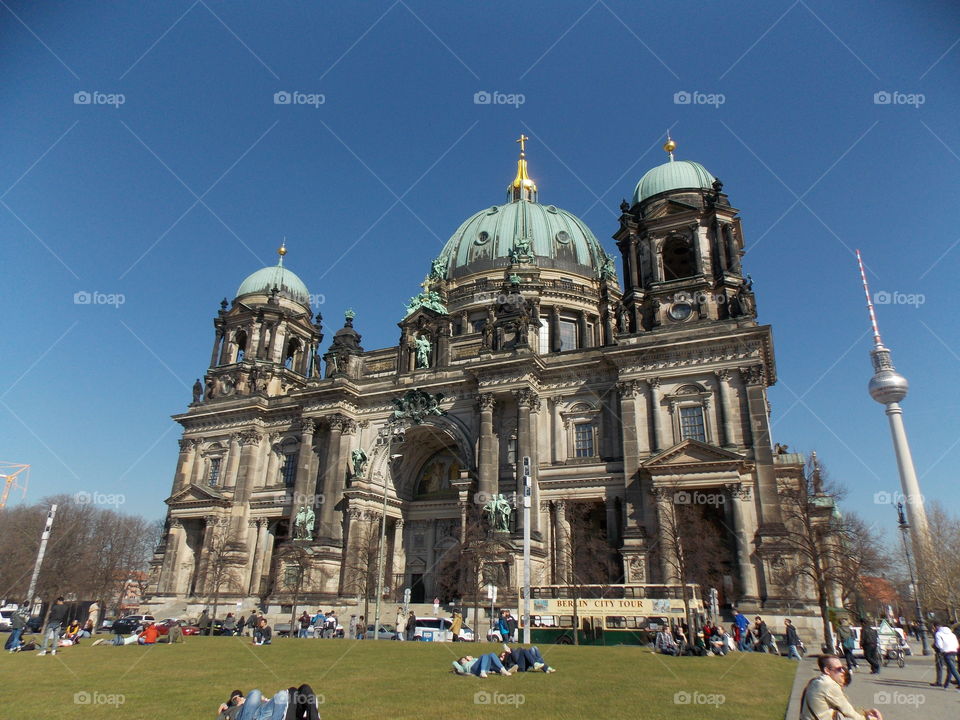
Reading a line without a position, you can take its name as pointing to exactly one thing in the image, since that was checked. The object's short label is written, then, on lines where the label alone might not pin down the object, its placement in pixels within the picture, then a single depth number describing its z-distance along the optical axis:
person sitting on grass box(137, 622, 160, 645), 26.33
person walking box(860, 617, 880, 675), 18.75
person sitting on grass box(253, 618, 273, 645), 26.75
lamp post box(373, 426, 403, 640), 48.40
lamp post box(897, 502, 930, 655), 31.91
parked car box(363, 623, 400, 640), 34.28
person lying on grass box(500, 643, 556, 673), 17.16
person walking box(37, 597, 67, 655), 20.94
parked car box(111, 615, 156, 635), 34.26
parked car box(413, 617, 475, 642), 30.93
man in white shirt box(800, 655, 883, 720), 7.55
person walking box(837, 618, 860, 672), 18.08
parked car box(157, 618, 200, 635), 31.50
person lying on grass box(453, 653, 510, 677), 16.41
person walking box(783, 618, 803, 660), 24.23
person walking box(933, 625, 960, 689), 15.84
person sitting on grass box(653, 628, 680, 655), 22.92
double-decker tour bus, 28.42
